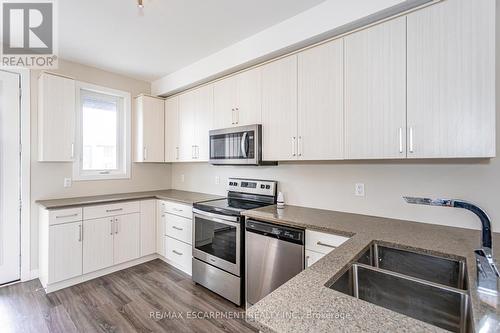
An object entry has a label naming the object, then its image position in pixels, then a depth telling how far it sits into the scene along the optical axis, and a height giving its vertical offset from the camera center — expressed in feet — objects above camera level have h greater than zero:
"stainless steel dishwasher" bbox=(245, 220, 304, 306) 6.30 -2.51
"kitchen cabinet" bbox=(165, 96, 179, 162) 11.84 +1.82
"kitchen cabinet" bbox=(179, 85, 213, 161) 10.13 +1.91
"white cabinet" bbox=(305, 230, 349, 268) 5.67 -1.88
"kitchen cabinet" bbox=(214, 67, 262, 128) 8.27 +2.41
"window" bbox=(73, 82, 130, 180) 10.66 +1.50
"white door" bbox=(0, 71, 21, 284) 8.84 -0.47
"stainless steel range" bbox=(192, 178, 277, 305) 7.57 -2.45
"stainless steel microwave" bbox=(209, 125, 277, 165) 8.14 +0.72
